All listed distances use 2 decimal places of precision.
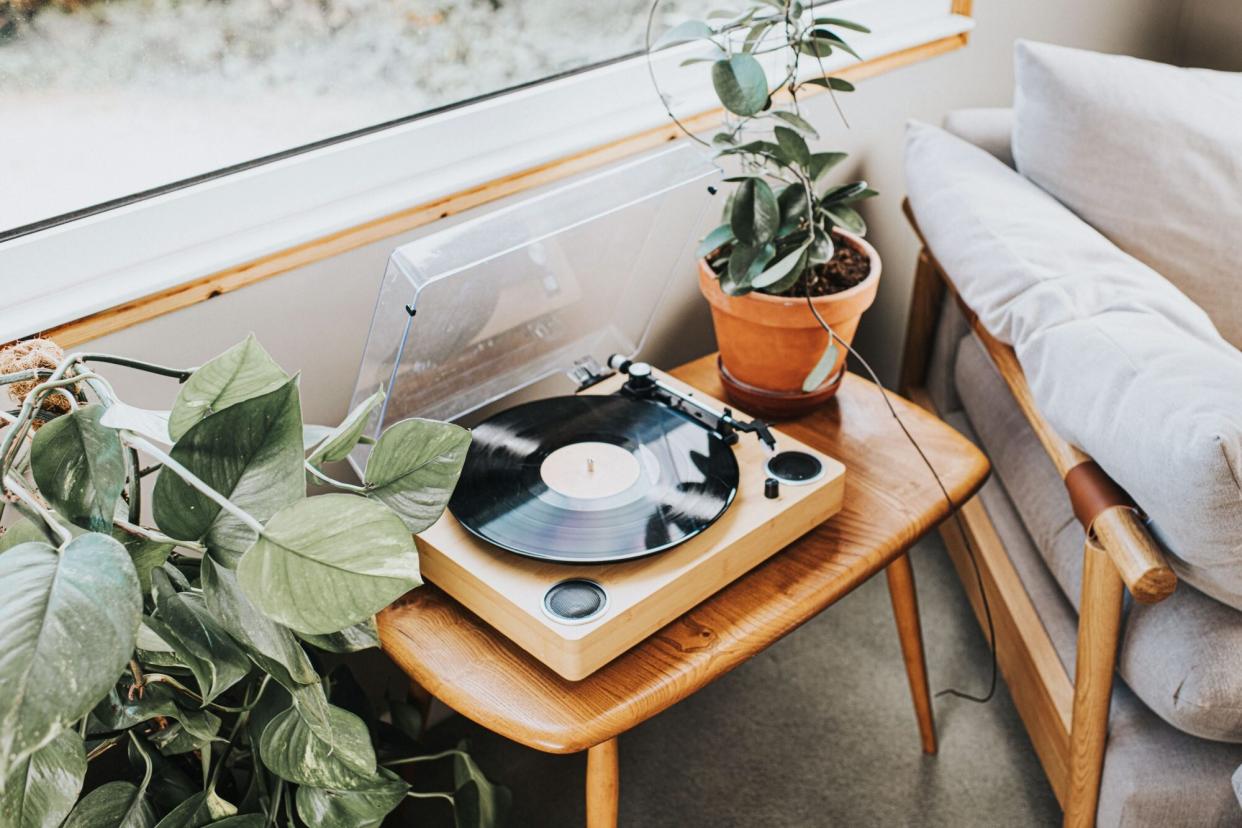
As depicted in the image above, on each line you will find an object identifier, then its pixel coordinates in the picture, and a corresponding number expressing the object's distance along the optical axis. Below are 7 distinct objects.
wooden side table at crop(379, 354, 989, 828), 0.86
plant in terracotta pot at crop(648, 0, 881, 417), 1.06
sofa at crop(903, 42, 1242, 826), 0.95
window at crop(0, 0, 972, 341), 1.02
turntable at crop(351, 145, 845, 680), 0.89
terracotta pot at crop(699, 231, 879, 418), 1.11
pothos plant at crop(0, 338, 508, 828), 0.51
